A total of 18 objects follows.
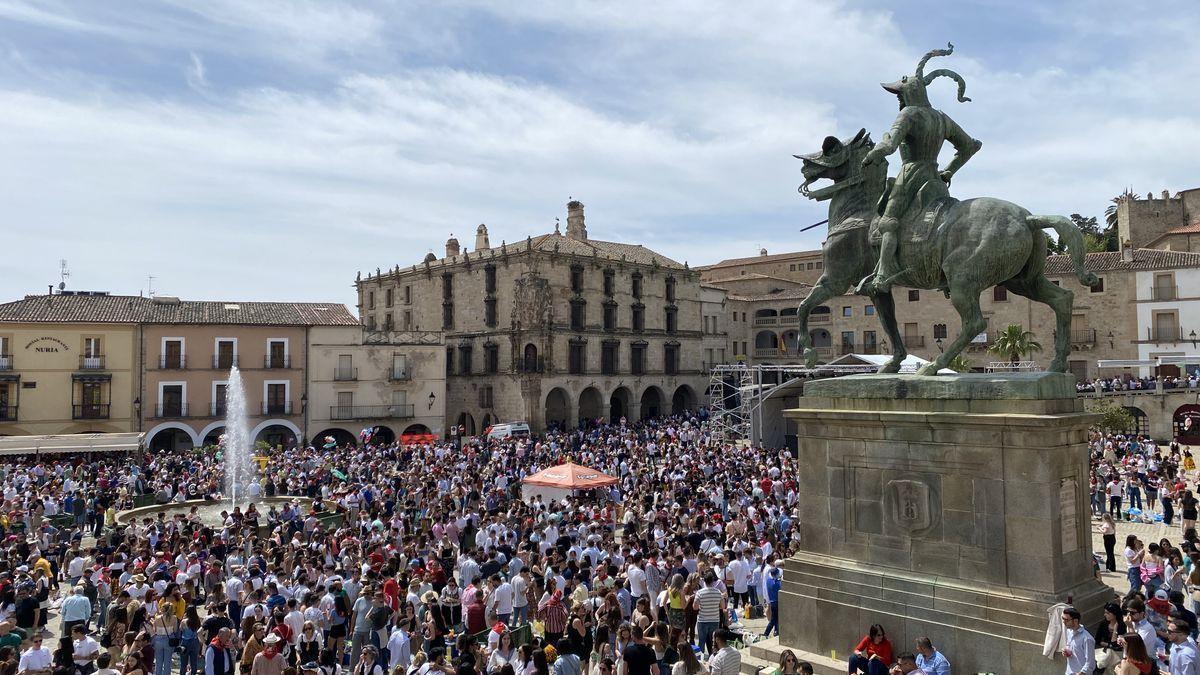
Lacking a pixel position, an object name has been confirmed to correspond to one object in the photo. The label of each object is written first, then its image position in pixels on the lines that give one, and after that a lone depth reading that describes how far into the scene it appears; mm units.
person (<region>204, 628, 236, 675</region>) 8828
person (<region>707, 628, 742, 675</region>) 7648
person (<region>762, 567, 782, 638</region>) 10914
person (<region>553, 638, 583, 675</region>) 7660
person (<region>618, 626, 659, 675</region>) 7598
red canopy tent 18609
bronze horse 8773
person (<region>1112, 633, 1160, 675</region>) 6629
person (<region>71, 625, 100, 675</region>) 8969
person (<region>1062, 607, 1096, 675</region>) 7098
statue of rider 9227
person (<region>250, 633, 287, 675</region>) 8203
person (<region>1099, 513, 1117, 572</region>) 14086
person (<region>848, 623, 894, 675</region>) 7832
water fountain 23125
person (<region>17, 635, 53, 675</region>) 8344
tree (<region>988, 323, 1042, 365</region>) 44125
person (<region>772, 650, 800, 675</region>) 7262
